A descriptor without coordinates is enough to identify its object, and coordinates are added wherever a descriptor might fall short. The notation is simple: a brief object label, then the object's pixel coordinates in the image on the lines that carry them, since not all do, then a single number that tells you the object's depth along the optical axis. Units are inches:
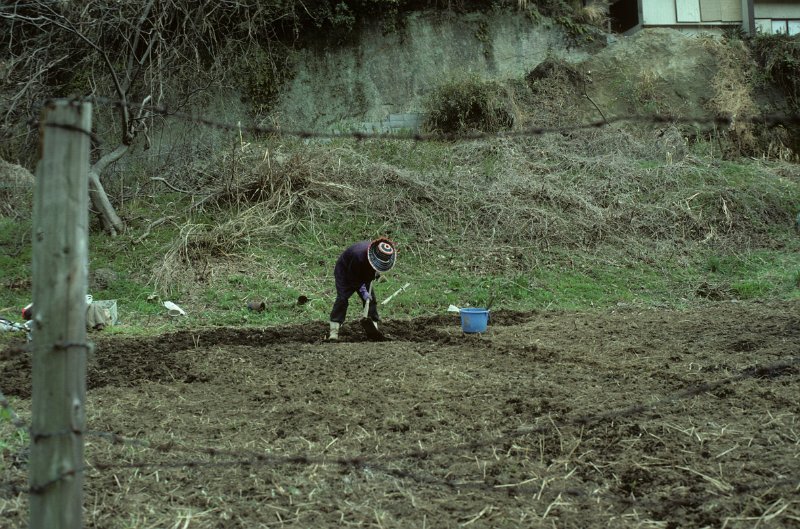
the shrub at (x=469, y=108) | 705.6
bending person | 355.6
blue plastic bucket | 359.9
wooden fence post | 112.2
